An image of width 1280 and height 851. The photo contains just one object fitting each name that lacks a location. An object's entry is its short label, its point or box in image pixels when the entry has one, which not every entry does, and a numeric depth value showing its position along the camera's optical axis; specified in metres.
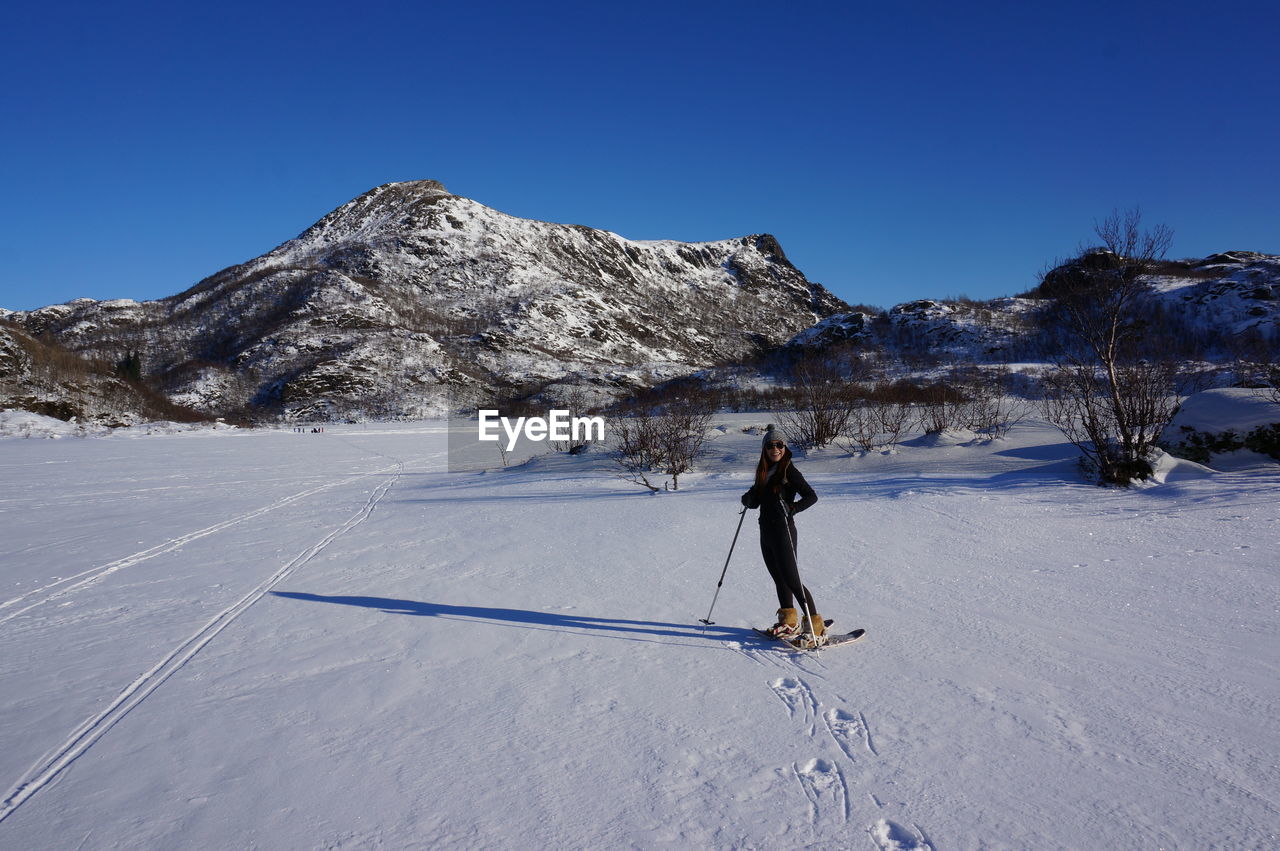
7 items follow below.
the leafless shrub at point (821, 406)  18.27
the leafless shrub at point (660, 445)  15.91
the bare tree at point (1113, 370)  11.00
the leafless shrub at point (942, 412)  18.83
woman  4.68
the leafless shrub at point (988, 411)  18.86
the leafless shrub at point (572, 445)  21.83
